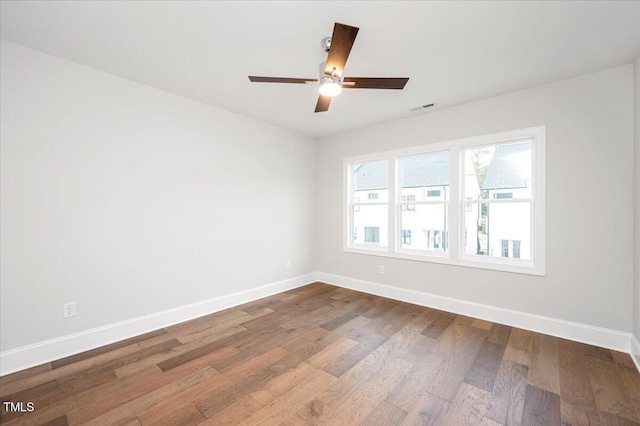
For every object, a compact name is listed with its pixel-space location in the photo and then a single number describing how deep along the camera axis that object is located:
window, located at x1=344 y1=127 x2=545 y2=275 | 3.14
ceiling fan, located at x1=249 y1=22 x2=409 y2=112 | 1.75
